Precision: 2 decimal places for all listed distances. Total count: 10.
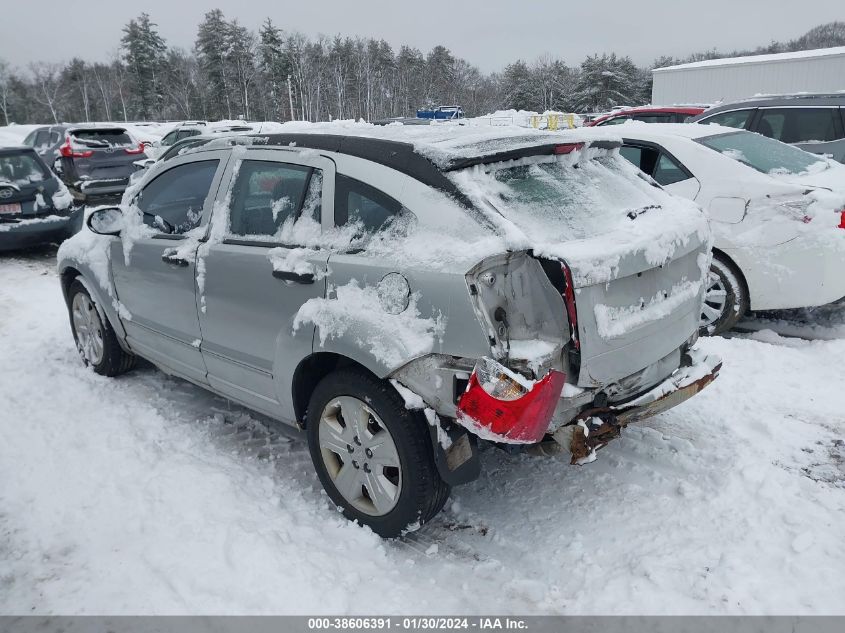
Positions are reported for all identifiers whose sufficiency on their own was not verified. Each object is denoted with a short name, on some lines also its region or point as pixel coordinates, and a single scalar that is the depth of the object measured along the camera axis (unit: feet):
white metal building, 117.29
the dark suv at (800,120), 28.89
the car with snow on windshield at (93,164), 46.83
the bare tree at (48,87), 259.60
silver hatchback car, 8.40
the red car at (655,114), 45.62
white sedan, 15.76
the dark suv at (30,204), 29.60
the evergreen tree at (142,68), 236.02
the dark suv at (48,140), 57.89
